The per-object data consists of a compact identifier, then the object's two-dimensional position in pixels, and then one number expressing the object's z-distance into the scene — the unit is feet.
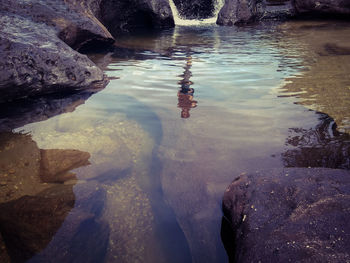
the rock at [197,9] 53.21
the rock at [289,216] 3.88
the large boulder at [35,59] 11.38
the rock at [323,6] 37.73
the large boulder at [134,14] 35.99
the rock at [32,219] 4.96
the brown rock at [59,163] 6.94
